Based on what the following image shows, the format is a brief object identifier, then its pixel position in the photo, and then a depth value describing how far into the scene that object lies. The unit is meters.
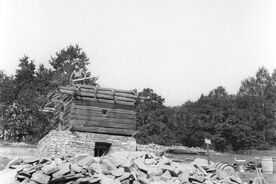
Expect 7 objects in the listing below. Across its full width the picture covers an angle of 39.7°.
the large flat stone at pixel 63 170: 14.53
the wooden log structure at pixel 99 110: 24.88
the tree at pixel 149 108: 67.62
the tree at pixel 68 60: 58.22
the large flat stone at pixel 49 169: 14.60
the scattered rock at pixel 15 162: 16.79
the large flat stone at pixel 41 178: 14.26
